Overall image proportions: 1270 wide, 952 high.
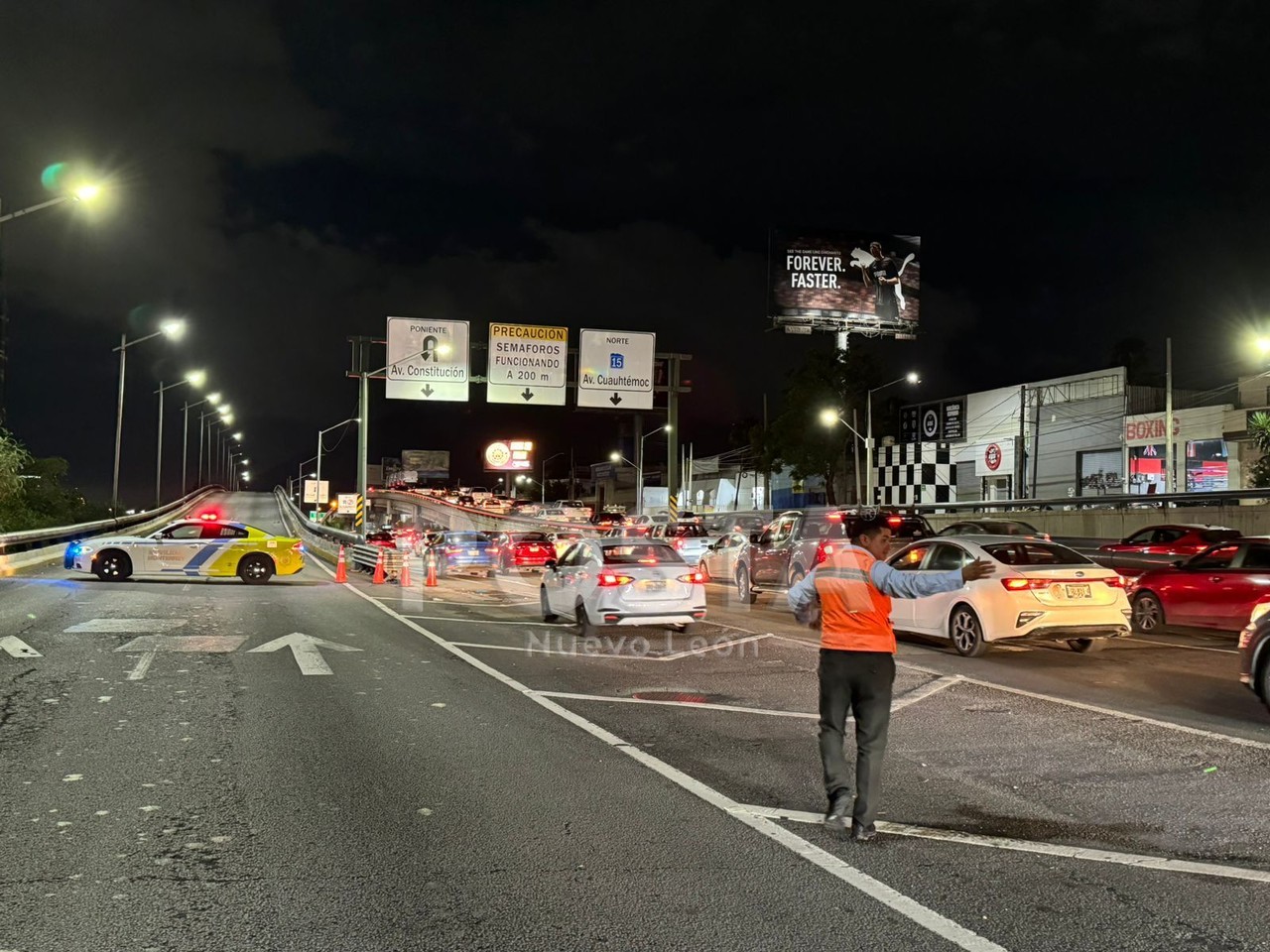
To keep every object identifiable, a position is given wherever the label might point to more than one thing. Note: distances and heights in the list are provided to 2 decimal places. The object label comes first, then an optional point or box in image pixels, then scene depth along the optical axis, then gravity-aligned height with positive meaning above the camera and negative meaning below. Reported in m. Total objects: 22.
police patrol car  22.61 -1.08
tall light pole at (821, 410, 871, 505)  53.62 +5.10
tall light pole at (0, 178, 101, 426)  19.31 +5.63
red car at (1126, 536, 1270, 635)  13.16 -0.96
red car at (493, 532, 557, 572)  31.14 -1.33
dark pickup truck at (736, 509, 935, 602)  19.64 -0.75
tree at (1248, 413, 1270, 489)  35.38 +2.22
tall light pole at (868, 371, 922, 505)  42.42 +3.30
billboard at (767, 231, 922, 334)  52.53 +11.85
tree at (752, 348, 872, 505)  61.59 +5.89
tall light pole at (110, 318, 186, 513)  34.83 +5.63
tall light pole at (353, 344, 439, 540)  33.81 +3.16
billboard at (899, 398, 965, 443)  59.59 +5.28
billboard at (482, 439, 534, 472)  108.69 +5.55
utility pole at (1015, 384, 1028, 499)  46.47 +2.36
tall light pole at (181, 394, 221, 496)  66.44 +4.94
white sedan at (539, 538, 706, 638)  13.73 -1.02
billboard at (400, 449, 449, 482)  163.25 +6.85
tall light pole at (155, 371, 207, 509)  52.47 +5.89
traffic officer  5.26 -0.79
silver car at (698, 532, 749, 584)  25.58 -1.16
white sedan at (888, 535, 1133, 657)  11.52 -0.95
